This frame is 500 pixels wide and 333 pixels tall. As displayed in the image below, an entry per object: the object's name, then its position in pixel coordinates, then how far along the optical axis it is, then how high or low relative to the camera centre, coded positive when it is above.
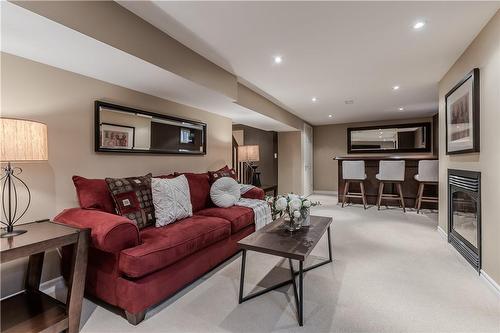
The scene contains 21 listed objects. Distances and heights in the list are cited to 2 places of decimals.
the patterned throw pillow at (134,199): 2.19 -0.31
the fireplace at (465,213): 2.38 -0.56
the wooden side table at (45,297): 1.39 -0.86
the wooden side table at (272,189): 4.78 -0.48
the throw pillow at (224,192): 3.15 -0.36
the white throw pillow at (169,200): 2.37 -0.35
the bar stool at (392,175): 5.08 -0.23
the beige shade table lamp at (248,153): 4.94 +0.23
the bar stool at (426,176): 4.75 -0.24
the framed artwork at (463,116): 2.32 +0.52
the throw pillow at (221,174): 3.48 -0.13
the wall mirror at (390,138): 6.52 +0.71
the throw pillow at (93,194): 2.07 -0.25
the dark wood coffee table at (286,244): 1.68 -0.60
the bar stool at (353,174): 5.48 -0.23
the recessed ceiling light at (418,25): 2.16 +1.23
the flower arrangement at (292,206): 2.11 -0.36
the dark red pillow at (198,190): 3.06 -0.32
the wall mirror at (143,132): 2.51 +0.41
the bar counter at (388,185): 5.27 -0.49
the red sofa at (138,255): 1.66 -0.67
